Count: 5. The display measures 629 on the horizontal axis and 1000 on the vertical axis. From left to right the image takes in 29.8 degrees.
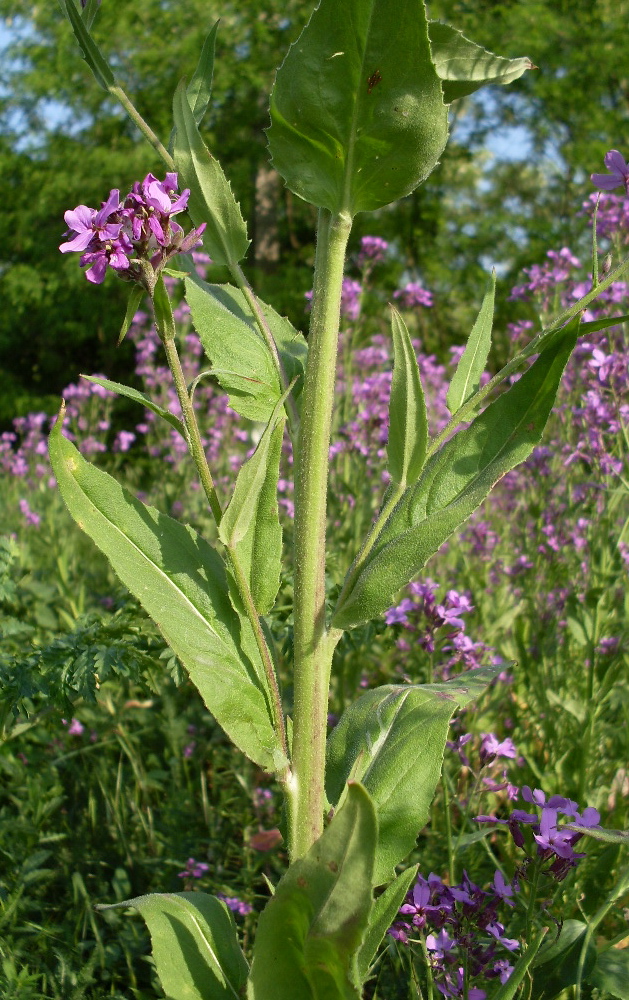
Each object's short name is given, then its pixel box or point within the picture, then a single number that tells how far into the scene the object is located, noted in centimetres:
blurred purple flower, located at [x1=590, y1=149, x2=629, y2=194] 43
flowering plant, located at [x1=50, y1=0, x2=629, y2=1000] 36
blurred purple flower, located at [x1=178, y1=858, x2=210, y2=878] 55
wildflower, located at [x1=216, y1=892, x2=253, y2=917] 53
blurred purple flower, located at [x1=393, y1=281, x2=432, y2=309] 120
